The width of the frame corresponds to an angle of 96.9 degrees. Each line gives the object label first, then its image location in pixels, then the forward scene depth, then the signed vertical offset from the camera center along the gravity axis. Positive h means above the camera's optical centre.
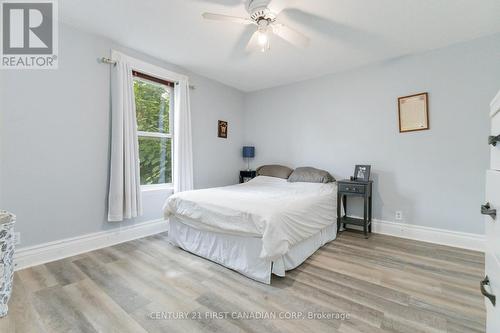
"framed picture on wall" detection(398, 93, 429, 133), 2.82 +0.69
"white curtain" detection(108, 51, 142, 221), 2.63 +0.23
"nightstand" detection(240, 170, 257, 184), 4.33 -0.18
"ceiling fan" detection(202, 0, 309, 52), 1.87 +1.30
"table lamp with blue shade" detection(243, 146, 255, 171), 4.38 +0.29
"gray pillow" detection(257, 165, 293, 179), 3.82 -0.09
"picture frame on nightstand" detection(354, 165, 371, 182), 3.11 -0.10
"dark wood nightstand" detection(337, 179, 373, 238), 2.92 -0.41
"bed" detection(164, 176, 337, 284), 1.89 -0.58
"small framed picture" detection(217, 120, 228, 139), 4.11 +0.69
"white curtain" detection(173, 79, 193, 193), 3.34 +0.40
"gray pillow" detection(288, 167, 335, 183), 3.35 -0.16
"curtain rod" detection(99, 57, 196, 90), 2.59 +1.25
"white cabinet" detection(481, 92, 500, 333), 0.66 -0.21
